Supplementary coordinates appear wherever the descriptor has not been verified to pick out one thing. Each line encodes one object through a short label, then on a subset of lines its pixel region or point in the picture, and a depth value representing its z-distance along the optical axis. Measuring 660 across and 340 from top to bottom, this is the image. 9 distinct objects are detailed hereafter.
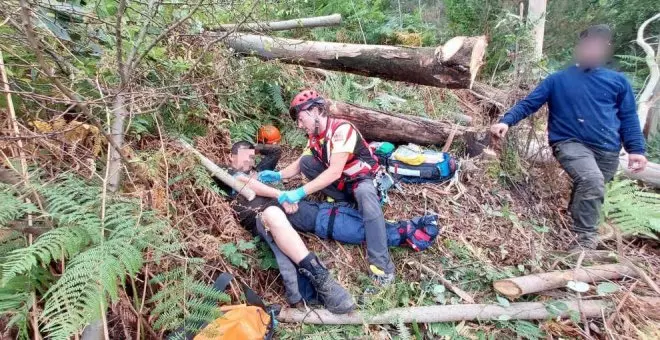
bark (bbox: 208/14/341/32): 5.15
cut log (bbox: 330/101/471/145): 4.78
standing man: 3.80
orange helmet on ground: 4.73
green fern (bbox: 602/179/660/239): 3.95
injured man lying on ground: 3.19
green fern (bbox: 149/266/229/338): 2.23
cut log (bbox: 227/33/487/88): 3.69
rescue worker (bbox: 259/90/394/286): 3.44
